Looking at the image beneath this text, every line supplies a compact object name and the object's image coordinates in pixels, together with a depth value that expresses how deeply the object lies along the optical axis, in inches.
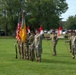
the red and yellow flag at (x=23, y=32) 849.7
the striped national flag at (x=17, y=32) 888.1
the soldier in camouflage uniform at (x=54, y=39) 1033.8
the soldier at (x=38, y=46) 775.7
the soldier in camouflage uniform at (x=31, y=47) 802.2
